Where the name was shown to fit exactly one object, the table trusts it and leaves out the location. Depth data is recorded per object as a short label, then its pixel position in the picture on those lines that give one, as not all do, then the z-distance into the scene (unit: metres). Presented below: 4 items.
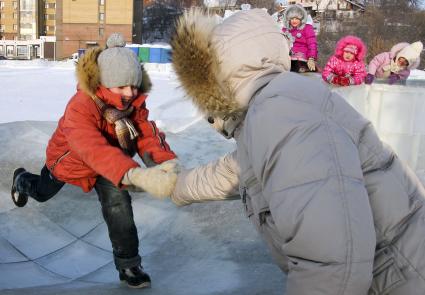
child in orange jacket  2.65
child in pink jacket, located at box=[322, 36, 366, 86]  6.39
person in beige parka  1.26
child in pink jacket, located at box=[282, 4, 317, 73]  7.58
